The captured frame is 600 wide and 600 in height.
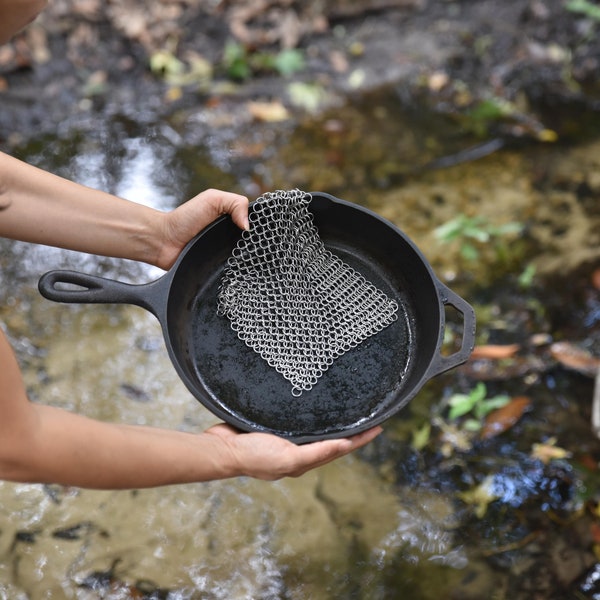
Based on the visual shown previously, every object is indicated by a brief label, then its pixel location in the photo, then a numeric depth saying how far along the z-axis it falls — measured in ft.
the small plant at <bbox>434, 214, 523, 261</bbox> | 8.54
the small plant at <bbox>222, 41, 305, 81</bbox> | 10.92
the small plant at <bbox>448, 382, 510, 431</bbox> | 7.32
